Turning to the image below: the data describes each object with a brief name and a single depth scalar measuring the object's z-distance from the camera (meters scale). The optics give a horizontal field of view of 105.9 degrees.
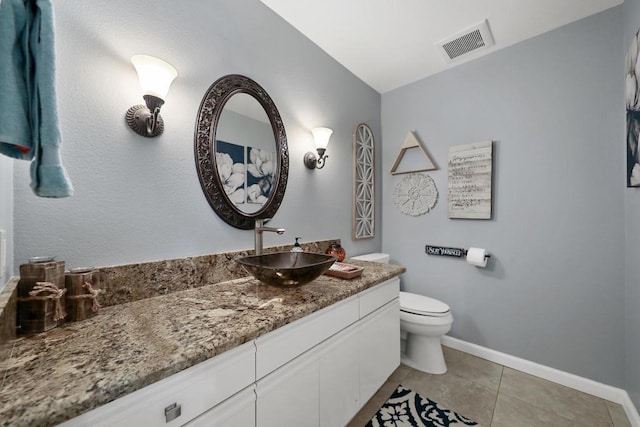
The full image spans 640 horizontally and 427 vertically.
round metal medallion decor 2.32
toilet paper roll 1.95
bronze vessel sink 1.02
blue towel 0.51
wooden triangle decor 2.29
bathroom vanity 0.51
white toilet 1.78
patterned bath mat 1.39
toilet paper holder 2.12
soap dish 1.38
